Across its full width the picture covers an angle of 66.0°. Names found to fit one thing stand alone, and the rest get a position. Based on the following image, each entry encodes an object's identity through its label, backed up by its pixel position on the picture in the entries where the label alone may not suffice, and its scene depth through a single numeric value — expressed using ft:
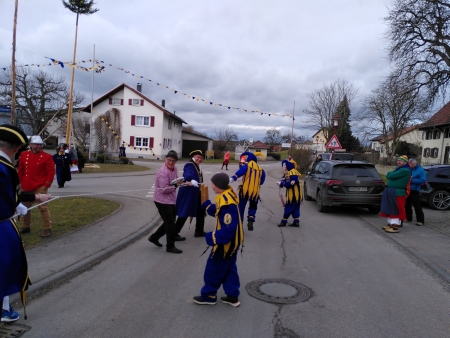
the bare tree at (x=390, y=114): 108.06
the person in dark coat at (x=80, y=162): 67.88
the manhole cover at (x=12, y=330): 10.84
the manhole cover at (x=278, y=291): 14.08
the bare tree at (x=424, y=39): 64.34
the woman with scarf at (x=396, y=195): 26.53
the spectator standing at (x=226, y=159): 98.00
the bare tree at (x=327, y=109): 127.95
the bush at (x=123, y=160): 99.86
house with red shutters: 142.31
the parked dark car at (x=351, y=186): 32.37
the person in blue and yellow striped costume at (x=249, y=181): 25.21
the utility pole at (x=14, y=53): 59.04
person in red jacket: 21.50
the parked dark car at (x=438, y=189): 37.29
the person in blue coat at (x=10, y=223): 8.98
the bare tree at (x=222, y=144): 165.64
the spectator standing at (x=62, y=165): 44.15
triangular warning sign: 62.34
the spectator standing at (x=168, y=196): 19.72
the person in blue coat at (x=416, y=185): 29.96
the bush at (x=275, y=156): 211.27
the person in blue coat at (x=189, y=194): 21.81
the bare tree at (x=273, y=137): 310.65
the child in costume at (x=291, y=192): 27.25
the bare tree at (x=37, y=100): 137.69
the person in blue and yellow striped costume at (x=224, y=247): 12.78
